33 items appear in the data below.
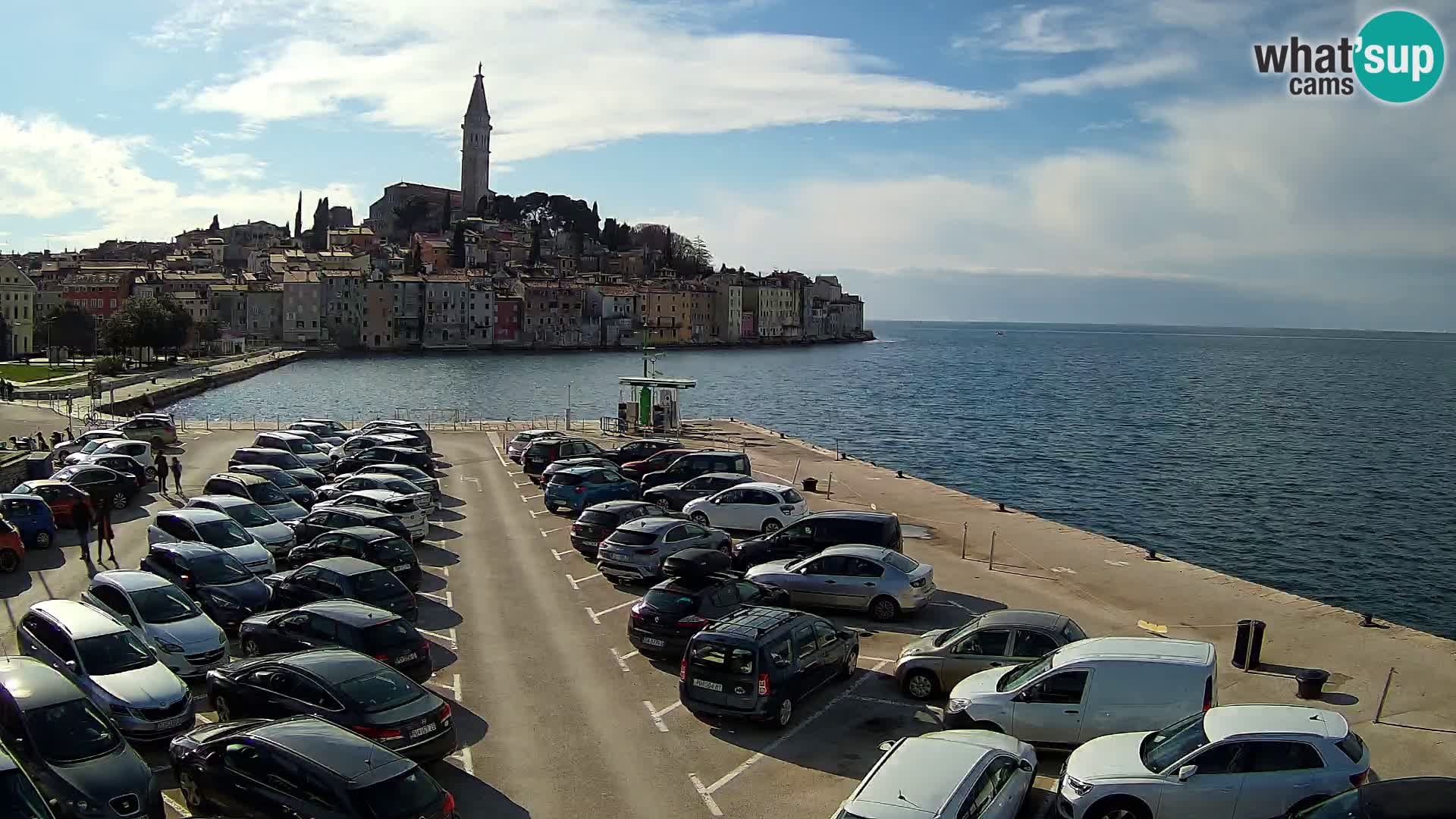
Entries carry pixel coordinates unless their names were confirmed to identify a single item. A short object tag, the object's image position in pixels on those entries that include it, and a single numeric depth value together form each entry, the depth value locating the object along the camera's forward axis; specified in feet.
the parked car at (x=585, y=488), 88.58
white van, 37.52
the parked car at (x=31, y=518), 71.26
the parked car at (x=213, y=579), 53.62
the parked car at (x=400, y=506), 75.46
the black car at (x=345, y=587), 53.06
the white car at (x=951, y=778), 28.07
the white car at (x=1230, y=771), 30.25
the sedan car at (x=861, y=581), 58.13
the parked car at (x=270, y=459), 100.78
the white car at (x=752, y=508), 81.25
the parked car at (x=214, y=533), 61.93
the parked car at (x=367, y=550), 62.69
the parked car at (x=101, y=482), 86.28
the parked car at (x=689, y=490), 89.66
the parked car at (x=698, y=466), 98.07
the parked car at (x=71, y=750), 30.96
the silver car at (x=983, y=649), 44.62
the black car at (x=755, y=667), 42.09
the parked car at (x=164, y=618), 45.57
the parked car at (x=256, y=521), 68.85
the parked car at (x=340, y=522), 70.64
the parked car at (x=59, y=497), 78.12
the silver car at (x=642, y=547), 64.75
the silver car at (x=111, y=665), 38.34
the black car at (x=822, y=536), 67.41
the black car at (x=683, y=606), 50.47
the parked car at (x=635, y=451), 112.06
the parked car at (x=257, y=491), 78.43
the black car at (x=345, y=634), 44.65
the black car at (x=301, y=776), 29.40
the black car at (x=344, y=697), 36.17
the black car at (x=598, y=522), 72.54
